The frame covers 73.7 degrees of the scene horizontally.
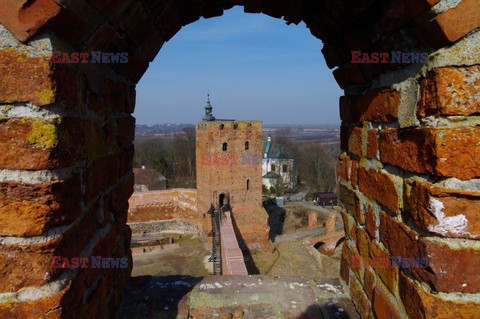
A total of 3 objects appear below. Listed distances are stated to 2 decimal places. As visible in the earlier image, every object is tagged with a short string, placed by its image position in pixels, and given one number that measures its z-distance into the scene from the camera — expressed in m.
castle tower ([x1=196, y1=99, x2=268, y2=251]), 19.25
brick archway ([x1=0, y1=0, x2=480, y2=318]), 1.03
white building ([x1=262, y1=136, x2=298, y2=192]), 40.00
